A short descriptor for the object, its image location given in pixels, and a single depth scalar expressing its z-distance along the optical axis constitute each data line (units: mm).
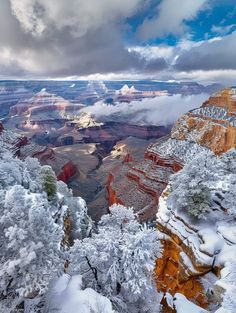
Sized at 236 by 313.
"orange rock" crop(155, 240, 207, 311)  18251
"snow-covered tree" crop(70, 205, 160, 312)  14209
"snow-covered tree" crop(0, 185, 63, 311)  11238
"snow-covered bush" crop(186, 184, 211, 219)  20854
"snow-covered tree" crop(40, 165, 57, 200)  28878
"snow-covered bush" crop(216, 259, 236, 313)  11179
